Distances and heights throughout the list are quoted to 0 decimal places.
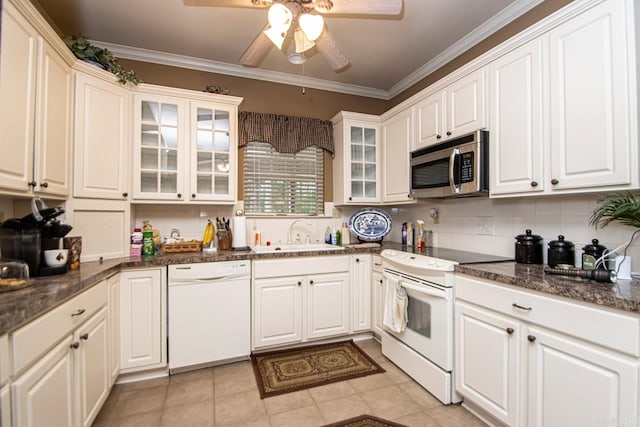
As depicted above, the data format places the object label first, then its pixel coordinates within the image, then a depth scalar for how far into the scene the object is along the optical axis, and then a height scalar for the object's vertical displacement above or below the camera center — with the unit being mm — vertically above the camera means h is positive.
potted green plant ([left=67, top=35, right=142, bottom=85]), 2273 +1165
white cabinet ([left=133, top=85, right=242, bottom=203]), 2605 +605
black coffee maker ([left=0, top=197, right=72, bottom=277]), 1708 -116
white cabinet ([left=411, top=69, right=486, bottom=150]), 2225 +816
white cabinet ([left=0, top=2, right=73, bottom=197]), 1530 +576
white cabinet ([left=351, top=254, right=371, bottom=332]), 2949 -708
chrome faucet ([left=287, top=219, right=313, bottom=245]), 3324 -99
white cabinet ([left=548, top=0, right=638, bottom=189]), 1513 +607
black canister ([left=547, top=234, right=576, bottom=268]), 1905 -219
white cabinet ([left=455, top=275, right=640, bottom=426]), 1278 -668
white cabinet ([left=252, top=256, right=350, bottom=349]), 2645 -717
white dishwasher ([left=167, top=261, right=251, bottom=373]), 2385 -752
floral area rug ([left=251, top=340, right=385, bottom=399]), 2307 -1191
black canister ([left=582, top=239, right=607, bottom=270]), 1692 -206
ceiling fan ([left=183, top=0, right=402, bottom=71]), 1713 +1182
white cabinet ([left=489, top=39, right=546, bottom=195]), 1872 +598
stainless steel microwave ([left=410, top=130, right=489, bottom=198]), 2182 +373
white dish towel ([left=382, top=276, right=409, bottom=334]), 2354 -678
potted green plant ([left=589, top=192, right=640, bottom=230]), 1526 +36
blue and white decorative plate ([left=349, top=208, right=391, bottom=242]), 3293 -86
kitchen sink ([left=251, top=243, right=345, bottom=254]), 2896 -299
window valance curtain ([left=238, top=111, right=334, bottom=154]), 3158 +886
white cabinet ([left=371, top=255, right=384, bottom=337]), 2834 -718
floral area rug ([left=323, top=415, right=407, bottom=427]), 1874 -1222
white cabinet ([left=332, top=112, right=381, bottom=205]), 3318 +615
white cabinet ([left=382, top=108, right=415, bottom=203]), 2969 +601
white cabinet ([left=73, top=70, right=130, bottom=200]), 2191 +568
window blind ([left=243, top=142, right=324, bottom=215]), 3252 +379
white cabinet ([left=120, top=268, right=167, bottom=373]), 2254 -744
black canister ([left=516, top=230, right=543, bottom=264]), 2066 -206
